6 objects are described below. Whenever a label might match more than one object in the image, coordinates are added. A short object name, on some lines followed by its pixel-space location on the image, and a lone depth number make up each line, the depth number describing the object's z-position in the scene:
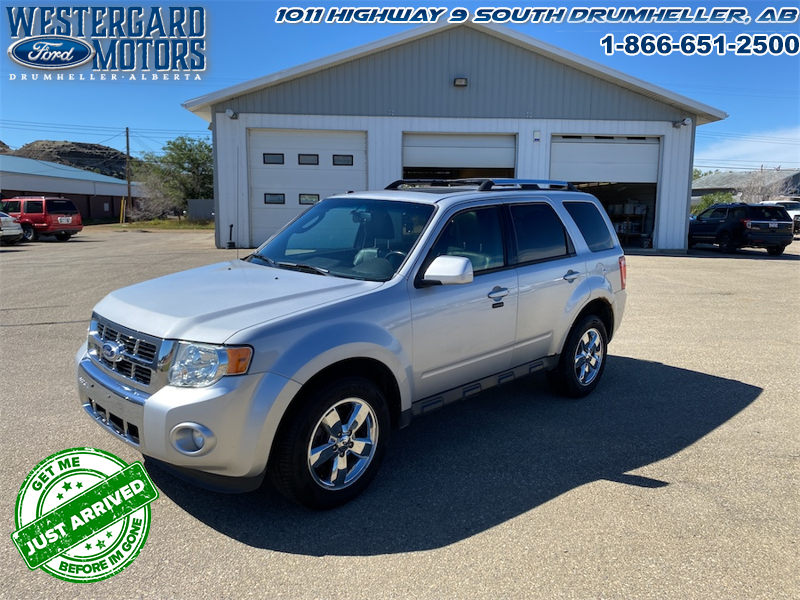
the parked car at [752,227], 19.81
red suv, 24.80
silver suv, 2.94
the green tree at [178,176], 50.38
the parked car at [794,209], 31.66
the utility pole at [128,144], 52.44
